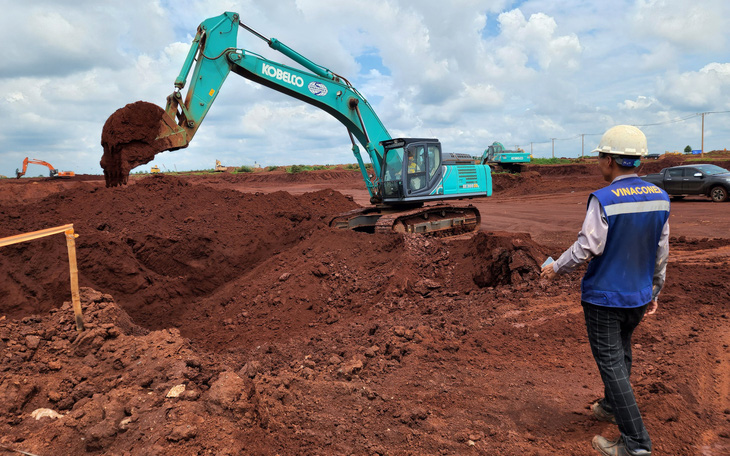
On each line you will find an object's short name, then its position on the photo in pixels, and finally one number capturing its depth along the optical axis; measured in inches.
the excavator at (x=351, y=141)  389.7
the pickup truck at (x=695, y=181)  701.3
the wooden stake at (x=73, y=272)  182.5
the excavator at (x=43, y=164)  1168.2
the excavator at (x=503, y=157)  1390.3
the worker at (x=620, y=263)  116.0
